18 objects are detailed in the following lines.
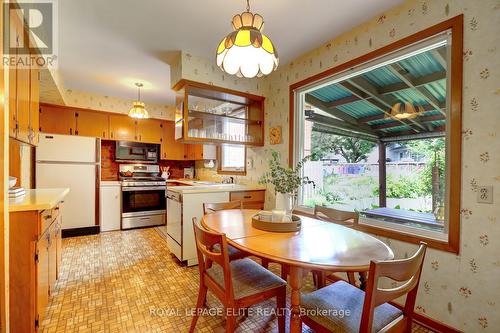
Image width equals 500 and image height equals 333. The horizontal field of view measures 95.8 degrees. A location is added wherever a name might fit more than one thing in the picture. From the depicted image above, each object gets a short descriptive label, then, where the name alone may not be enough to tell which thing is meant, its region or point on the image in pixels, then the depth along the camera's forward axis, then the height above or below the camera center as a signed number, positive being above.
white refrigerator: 3.51 -0.12
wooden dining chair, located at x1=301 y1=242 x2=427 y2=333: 0.93 -0.75
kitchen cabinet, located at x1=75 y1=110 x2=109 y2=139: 4.15 +0.77
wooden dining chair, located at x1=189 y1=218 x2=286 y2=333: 1.30 -0.76
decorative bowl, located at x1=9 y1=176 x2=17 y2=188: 1.72 -0.14
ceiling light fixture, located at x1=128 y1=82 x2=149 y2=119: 3.57 +0.85
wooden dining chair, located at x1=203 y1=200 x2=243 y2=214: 2.29 -0.44
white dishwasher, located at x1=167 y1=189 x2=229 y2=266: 2.73 -0.66
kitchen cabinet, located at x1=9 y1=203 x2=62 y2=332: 1.38 -0.66
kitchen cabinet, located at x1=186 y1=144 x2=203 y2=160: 4.75 +0.29
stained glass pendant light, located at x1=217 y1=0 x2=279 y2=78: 1.40 +0.75
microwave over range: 4.55 +0.27
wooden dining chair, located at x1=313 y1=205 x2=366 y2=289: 1.79 -0.47
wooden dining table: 1.12 -0.47
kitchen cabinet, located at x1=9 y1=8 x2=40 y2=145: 1.64 +0.56
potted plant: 1.73 -0.16
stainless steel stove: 4.23 -0.65
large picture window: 1.69 +0.29
